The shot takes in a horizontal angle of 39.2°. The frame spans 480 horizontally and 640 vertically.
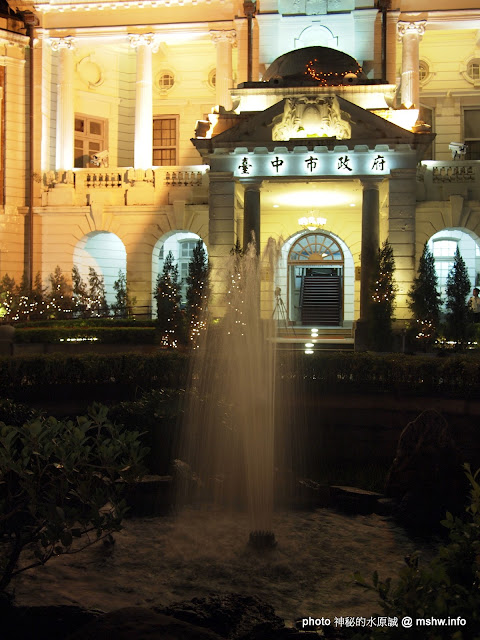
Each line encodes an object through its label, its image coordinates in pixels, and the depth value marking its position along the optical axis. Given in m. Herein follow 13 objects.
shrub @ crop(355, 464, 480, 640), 3.40
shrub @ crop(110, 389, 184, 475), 9.42
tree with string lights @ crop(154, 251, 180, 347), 18.78
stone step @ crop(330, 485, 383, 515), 8.45
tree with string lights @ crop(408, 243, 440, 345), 20.02
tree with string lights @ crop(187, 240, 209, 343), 19.12
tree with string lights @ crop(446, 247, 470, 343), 18.95
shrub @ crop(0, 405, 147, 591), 4.94
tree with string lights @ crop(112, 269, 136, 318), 26.08
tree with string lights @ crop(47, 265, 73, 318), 24.73
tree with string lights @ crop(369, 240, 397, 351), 20.31
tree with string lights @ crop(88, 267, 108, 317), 25.89
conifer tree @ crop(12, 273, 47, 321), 24.44
